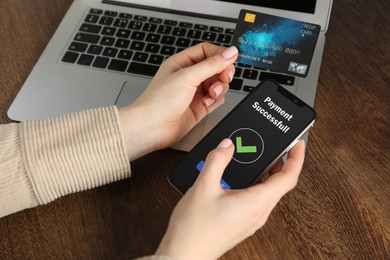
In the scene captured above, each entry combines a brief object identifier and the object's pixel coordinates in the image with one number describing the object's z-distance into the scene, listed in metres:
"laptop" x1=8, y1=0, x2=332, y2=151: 0.70
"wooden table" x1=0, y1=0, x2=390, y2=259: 0.57
